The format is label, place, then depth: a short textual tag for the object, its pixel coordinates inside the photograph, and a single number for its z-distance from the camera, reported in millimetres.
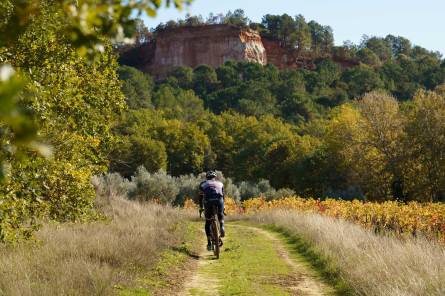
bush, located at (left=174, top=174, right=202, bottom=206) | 39750
